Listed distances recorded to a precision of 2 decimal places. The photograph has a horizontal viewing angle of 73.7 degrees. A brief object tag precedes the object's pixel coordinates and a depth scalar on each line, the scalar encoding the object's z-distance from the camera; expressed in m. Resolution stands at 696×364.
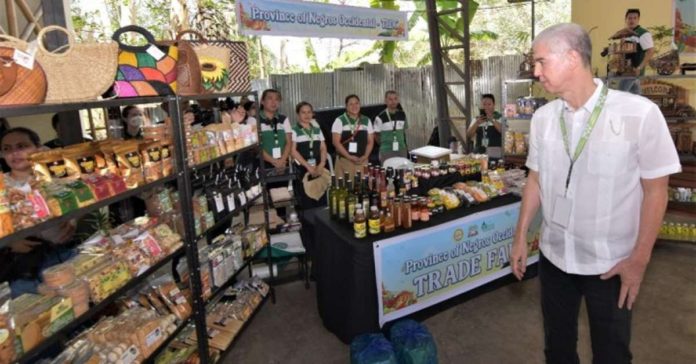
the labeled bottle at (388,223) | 3.03
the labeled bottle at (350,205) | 3.16
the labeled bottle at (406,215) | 3.12
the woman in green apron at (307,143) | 5.03
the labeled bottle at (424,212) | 3.23
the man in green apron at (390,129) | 6.12
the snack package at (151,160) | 2.37
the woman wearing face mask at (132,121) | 3.94
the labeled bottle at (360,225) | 2.93
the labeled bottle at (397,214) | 3.14
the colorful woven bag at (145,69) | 2.27
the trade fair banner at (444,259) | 3.00
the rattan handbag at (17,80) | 1.59
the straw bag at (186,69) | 2.63
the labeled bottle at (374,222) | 2.96
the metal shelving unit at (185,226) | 1.81
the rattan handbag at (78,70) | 1.84
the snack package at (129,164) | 2.25
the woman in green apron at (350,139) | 5.53
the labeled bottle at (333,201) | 3.29
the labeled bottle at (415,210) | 3.22
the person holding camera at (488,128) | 6.15
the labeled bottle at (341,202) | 3.24
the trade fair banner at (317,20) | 5.32
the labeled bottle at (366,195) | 3.07
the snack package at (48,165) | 1.97
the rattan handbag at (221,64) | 2.97
